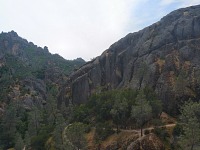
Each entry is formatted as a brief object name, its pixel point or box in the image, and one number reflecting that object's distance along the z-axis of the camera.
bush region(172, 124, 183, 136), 45.47
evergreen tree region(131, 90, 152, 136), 46.52
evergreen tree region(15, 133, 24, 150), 60.52
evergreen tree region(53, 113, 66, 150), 50.95
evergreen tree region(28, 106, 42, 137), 68.28
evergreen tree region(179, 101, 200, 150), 37.06
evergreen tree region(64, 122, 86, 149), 44.57
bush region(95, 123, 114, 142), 50.85
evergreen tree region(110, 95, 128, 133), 51.10
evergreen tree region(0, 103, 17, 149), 72.55
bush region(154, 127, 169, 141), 45.42
